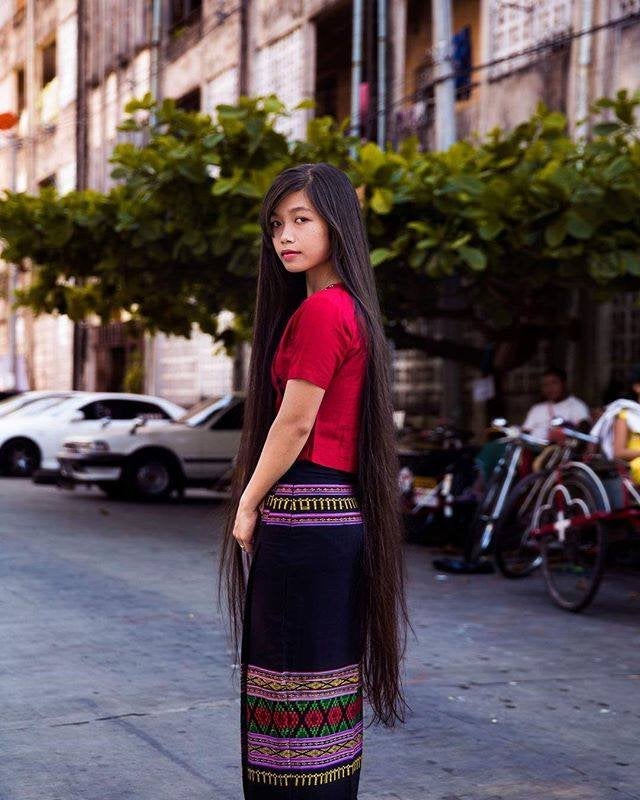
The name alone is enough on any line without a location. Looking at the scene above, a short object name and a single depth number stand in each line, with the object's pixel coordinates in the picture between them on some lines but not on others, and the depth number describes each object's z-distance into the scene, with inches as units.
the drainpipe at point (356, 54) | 778.8
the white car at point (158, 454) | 676.7
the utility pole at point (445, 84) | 561.0
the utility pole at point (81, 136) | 1299.3
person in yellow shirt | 353.7
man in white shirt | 470.6
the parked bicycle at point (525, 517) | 378.3
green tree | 396.2
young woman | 130.5
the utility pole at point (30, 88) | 1496.1
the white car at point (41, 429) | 789.2
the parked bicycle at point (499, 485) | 405.1
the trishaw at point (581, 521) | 332.5
